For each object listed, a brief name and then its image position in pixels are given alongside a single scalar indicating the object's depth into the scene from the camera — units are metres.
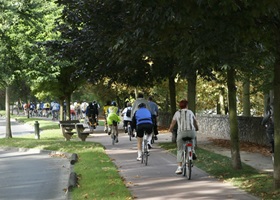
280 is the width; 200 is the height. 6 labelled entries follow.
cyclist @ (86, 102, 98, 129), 32.41
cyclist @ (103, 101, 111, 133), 27.19
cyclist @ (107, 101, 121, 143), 21.89
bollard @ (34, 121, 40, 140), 26.63
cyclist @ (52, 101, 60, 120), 51.75
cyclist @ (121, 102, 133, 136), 24.54
